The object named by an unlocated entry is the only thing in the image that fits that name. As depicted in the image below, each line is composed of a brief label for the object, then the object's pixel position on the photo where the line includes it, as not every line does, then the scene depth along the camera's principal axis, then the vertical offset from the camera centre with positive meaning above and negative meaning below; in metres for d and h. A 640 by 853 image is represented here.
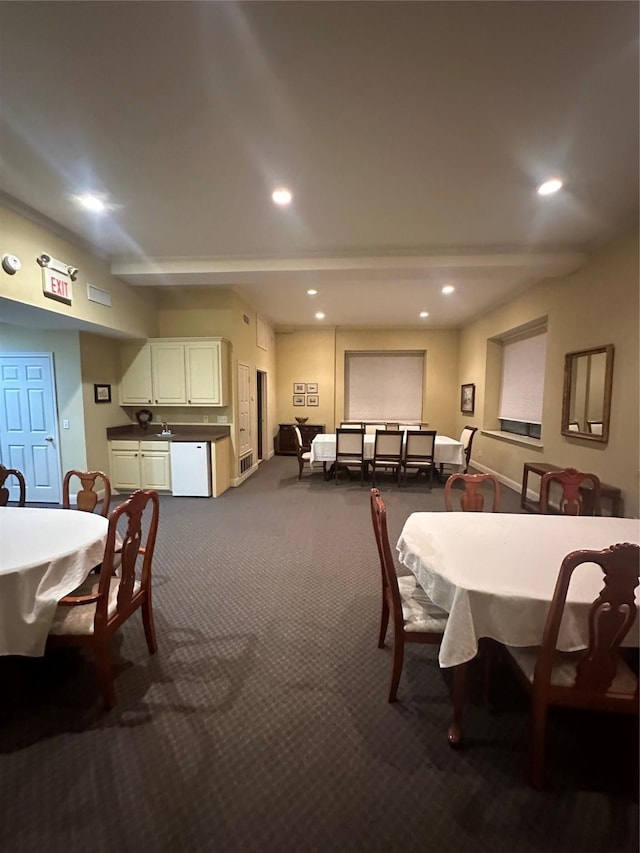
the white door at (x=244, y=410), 5.72 -0.25
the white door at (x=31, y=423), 4.35 -0.37
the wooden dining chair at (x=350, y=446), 5.50 -0.80
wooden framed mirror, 3.50 +0.05
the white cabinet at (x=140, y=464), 4.87 -0.99
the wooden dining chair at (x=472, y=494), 2.39 -0.69
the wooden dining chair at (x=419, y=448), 5.43 -0.81
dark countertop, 4.93 -0.57
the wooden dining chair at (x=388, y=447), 5.45 -0.81
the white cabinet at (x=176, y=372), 5.04 +0.34
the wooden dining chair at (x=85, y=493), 2.40 -0.71
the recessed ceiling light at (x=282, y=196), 2.77 +1.65
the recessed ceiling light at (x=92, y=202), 2.84 +1.64
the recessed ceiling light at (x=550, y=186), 2.62 +1.65
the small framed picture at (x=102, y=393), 4.67 +0.02
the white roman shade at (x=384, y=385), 8.38 +0.29
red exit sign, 3.16 +1.04
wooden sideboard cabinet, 8.15 -0.93
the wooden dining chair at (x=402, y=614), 1.54 -1.02
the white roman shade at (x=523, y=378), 5.15 +0.33
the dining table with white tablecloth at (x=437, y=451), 5.68 -0.92
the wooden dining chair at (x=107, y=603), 1.52 -1.02
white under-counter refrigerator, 4.84 -1.04
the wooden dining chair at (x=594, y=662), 1.13 -0.94
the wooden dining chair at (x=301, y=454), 6.00 -1.03
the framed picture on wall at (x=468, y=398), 7.08 -0.02
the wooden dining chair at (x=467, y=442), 5.66 -0.75
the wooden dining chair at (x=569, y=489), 2.40 -0.64
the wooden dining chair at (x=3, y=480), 2.49 -0.64
